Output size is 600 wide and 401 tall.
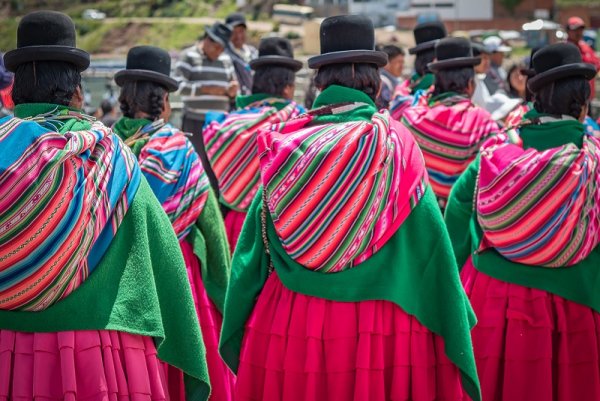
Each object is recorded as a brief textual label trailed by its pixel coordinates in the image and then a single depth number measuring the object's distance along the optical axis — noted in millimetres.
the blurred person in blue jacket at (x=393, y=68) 9414
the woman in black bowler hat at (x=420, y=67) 8484
